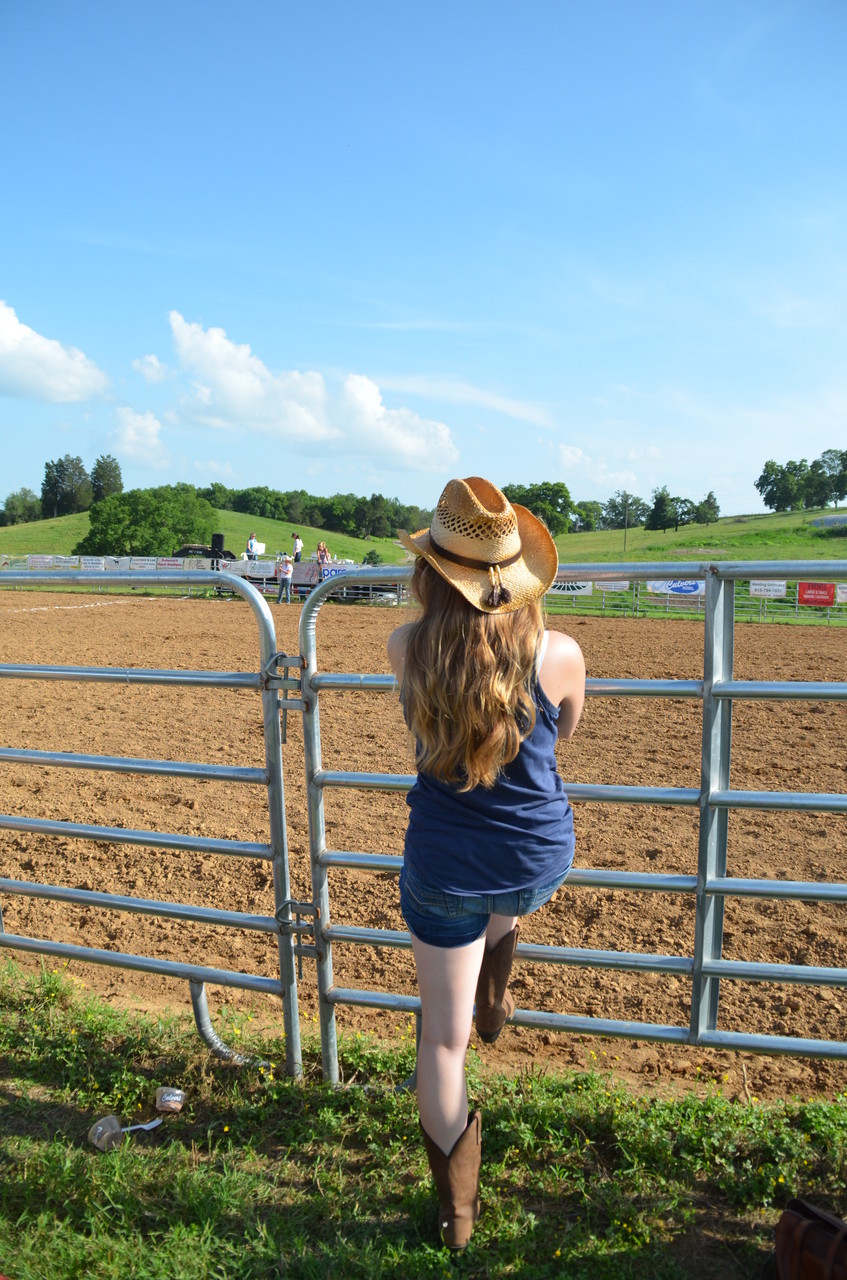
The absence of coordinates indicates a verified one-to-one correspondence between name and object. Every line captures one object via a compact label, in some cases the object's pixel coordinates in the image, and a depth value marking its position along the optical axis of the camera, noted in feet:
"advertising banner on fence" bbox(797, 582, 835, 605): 75.25
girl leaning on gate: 5.99
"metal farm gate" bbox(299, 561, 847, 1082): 7.59
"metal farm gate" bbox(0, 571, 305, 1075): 8.78
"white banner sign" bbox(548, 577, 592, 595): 83.97
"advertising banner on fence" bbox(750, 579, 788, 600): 73.58
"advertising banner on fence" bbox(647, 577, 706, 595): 80.10
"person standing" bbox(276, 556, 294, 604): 83.30
